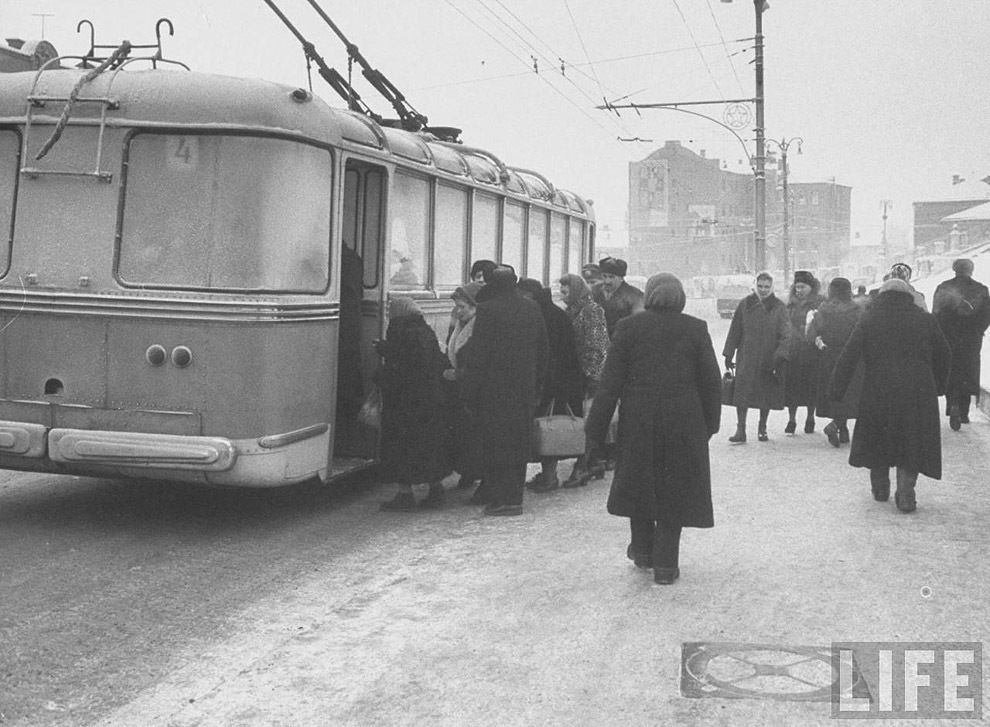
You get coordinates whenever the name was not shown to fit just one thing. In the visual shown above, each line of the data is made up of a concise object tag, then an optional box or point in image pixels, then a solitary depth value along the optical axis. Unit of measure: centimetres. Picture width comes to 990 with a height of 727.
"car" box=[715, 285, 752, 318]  5341
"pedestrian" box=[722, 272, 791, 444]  1302
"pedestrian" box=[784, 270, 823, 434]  1332
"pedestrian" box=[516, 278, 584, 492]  971
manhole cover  507
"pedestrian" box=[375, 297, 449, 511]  872
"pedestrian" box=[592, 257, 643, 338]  1073
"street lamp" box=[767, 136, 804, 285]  4238
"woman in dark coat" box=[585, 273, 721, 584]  677
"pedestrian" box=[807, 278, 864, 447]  1277
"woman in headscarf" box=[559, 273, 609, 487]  1002
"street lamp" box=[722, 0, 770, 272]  2780
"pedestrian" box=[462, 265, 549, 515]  874
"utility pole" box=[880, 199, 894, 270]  10244
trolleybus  757
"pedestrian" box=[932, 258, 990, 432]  1378
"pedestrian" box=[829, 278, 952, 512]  904
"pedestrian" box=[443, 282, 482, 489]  925
